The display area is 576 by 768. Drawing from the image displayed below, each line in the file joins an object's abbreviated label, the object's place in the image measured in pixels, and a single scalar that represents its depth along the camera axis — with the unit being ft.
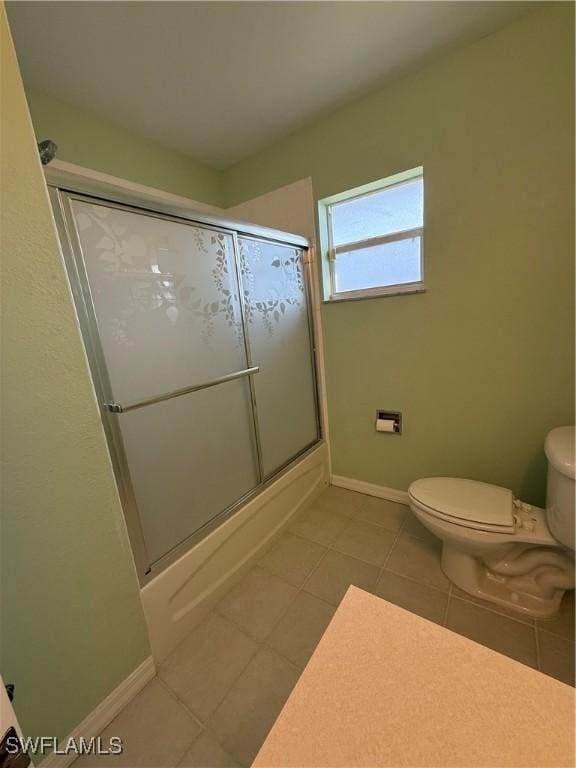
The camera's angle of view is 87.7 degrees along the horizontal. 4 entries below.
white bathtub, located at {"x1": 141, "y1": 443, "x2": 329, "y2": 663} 3.83
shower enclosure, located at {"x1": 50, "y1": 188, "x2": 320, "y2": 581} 3.29
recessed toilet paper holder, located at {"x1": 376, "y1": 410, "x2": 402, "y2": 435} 6.17
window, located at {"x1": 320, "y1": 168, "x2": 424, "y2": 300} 5.41
